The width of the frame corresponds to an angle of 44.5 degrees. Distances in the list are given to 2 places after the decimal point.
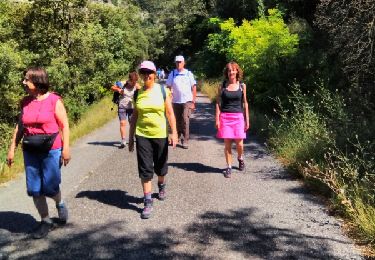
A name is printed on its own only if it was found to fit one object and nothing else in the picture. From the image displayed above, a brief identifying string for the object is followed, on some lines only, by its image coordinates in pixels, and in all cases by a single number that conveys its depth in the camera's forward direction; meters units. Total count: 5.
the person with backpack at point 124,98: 9.73
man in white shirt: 9.30
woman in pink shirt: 4.69
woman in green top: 5.42
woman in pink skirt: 7.11
